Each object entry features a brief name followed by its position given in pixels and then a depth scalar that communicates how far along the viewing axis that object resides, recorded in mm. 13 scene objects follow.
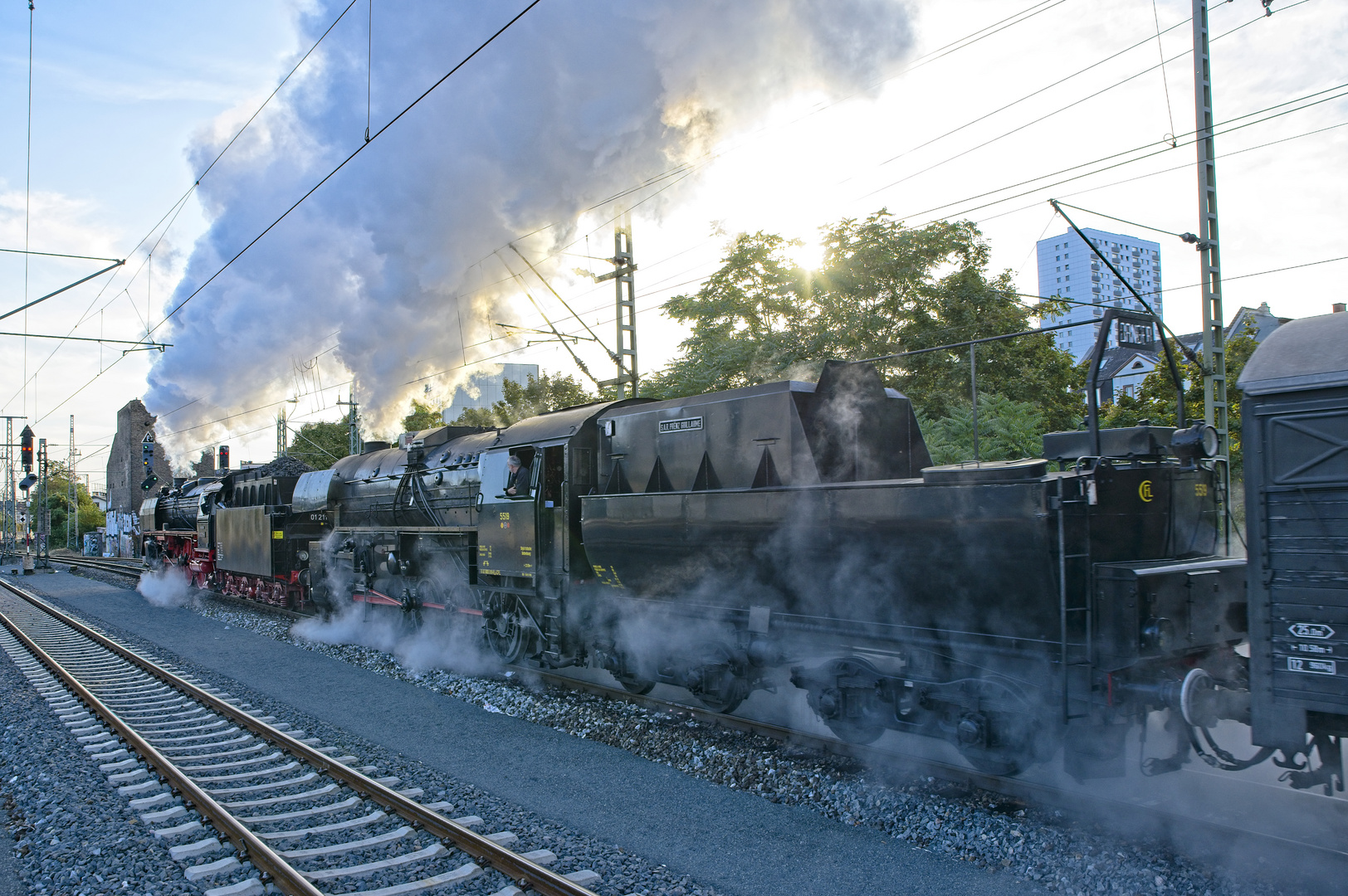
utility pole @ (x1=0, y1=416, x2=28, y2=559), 44219
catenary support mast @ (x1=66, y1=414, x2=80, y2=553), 55656
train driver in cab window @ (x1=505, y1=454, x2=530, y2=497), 9781
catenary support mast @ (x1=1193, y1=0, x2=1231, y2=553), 11344
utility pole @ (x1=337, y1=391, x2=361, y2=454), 28156
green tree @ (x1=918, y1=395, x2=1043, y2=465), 14578
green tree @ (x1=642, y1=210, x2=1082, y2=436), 19734
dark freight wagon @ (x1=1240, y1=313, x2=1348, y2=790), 3975
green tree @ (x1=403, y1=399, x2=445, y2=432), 50156
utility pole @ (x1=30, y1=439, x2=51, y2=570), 37438
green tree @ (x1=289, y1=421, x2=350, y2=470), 47781
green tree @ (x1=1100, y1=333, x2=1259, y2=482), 14094
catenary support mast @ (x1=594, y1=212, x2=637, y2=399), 16500
